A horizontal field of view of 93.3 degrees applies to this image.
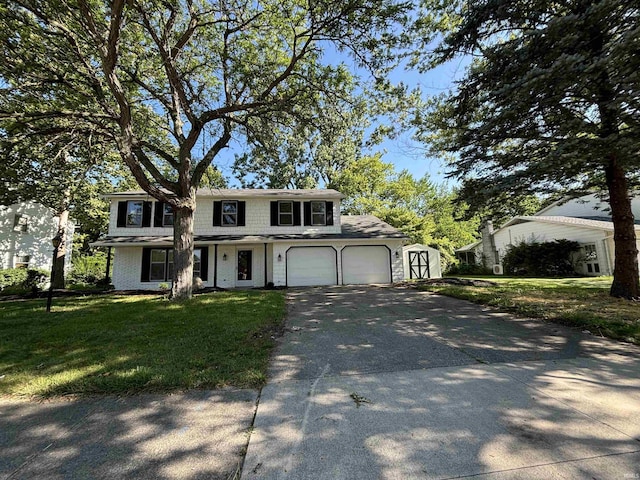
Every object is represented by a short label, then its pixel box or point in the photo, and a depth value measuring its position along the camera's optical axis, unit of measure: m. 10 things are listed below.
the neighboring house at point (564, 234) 15.65
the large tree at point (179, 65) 7.51
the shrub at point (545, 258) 17.17
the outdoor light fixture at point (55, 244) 7.57
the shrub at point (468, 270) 21.99
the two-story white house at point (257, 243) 14.38
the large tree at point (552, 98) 5.38
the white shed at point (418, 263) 20.02
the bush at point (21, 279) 14.63
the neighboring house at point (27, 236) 17.95
